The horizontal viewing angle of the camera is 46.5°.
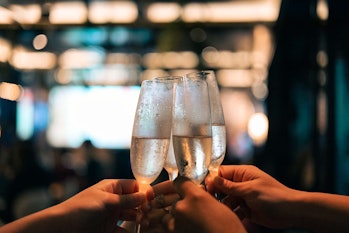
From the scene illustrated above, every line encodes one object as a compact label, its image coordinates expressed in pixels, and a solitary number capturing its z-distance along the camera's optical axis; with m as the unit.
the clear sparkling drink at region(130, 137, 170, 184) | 1.29
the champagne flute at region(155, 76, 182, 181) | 1.40
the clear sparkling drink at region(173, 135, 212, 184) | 1.23
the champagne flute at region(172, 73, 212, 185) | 1.23
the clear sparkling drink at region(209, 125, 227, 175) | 1.39
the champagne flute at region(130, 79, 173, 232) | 1.30
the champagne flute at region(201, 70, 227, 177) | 1.40
